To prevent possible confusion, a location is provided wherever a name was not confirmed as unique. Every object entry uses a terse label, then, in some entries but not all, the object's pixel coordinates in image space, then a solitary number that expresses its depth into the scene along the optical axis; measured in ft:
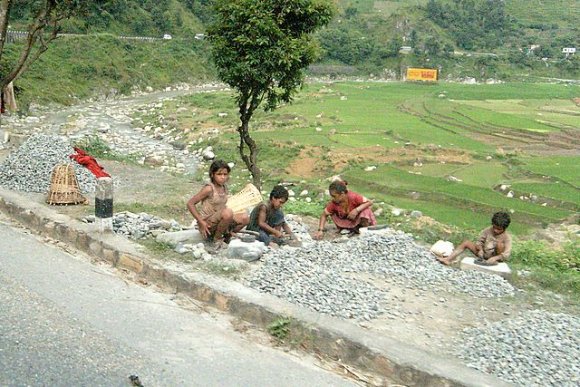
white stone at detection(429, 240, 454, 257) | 24.36
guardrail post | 23.72
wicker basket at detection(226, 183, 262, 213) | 27.20
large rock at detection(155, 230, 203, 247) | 23.11
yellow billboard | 236.02
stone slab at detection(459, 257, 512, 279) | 22.24
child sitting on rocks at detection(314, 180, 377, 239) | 28.02
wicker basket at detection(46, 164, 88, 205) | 29.35
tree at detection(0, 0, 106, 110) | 48.62
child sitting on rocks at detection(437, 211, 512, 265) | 24.26
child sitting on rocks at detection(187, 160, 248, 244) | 23.24
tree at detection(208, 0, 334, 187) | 33.81
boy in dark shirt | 25.07
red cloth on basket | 35.68
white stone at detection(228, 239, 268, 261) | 21.65
